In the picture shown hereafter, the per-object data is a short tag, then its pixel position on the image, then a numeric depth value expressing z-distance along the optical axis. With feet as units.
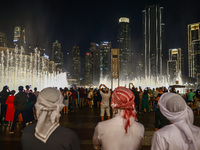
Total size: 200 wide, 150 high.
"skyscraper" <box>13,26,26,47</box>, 579.07
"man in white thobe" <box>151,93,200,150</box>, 7.27
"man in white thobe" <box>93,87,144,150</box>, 8.39
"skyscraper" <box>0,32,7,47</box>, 388.12
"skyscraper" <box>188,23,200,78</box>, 648.38
